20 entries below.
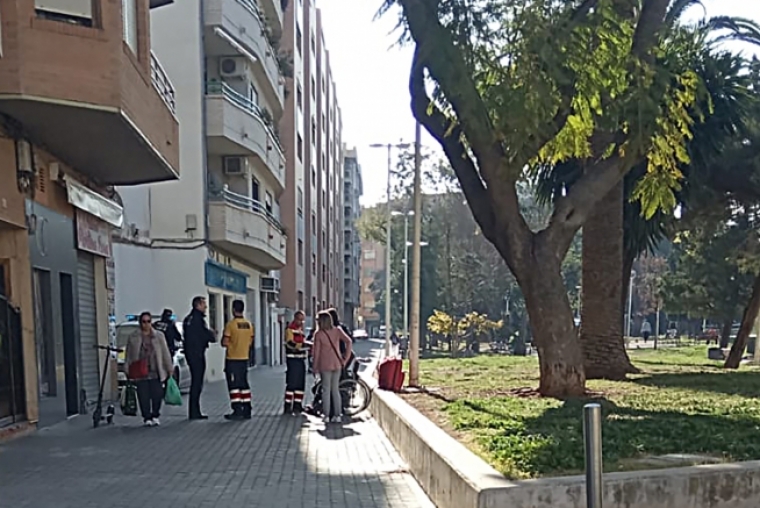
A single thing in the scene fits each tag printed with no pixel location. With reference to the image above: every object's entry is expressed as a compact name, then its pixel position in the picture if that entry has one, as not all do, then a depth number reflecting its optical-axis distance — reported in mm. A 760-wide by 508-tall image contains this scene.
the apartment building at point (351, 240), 88375
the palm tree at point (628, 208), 14969
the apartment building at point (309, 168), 38625
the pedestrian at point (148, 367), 11578
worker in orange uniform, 12750
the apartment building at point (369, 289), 114312
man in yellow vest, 12219
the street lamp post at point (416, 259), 14516
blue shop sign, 22875
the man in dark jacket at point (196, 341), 12078
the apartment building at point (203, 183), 21812
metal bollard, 3594
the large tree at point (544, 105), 9312
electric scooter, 11273
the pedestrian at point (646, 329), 72050
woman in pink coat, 11859
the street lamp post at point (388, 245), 34500
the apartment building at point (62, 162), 9273
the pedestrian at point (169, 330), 14727
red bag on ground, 13180
